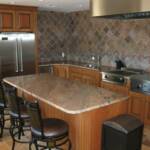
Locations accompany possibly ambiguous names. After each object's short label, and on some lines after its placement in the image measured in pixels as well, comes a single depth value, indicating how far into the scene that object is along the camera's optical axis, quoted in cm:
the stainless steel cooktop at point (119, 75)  431
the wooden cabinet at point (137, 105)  400
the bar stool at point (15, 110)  283
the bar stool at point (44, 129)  236
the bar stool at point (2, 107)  338
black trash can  236
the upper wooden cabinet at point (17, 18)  494
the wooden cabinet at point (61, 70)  584
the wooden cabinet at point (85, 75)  497
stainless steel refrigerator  500
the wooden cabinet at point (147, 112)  389
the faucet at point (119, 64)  507
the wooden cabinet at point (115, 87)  429
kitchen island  244
